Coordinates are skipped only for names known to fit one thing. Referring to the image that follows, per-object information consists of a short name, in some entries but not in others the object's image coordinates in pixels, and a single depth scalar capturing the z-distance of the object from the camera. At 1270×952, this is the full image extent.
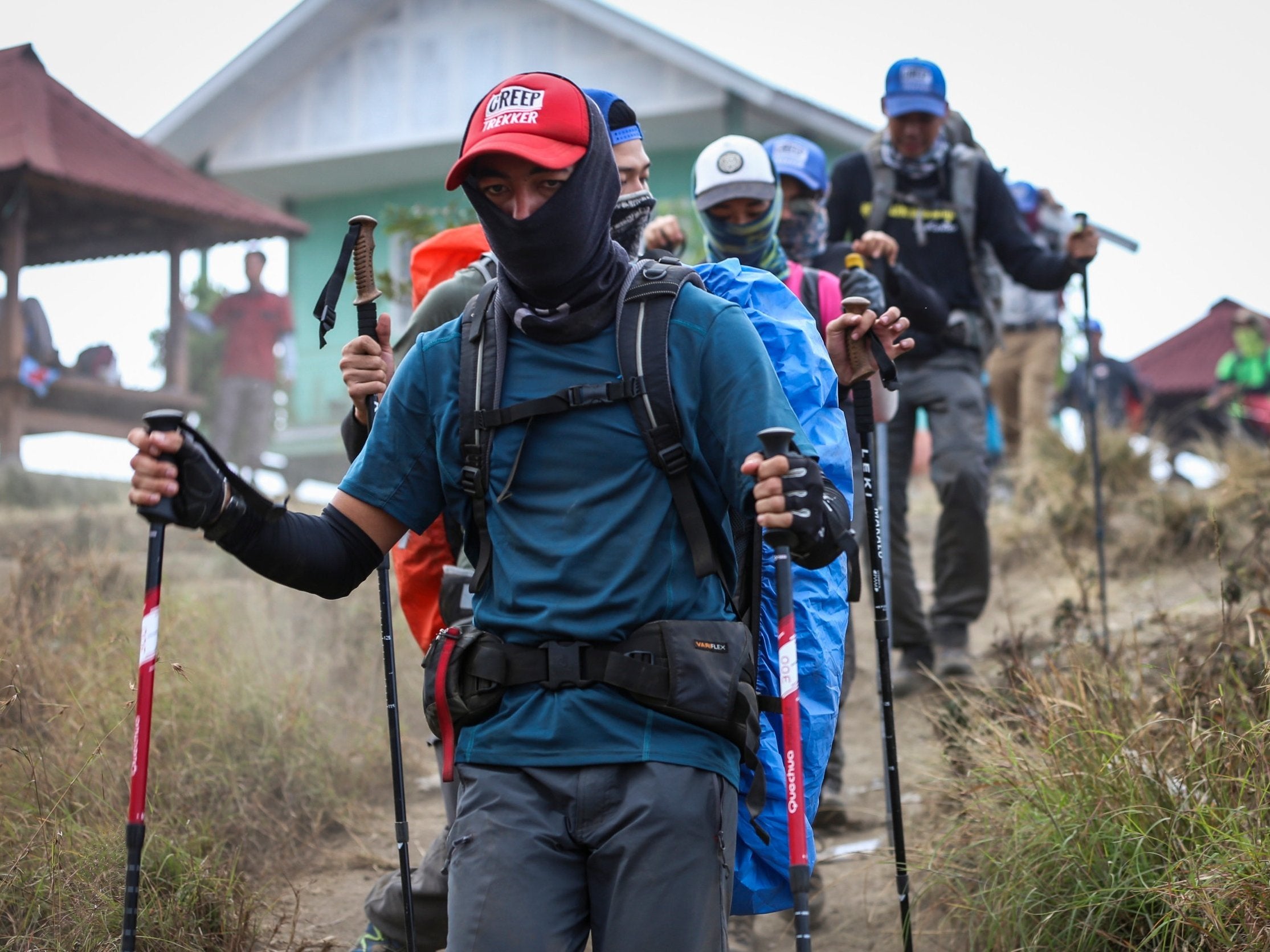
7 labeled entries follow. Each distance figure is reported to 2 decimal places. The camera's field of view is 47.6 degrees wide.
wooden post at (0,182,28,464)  13.59
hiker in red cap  2.80
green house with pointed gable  18.41
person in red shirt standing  15.79
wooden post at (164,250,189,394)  15.73
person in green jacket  14.33
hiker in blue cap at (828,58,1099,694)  6.98
